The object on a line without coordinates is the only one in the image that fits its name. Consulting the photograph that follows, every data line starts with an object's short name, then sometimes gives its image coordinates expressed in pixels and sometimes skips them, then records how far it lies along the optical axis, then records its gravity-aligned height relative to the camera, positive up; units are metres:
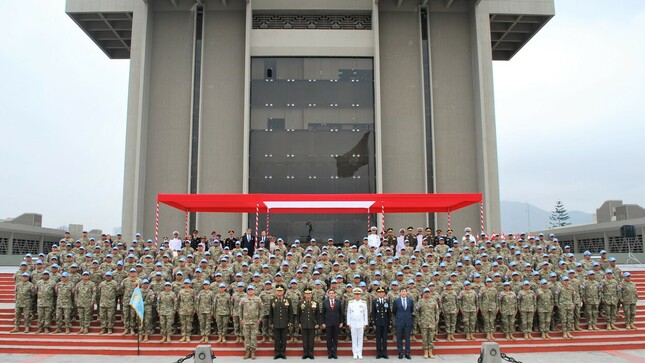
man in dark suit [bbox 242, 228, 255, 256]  18.47 +0.85
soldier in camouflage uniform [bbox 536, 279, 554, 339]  13.55 -1.05
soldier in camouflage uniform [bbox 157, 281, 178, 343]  13.13 -1.06
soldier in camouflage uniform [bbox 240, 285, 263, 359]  12.30 -1.29
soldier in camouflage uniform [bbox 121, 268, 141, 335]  13.53 -0.93
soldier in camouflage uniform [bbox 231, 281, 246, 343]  12.87 -1.00
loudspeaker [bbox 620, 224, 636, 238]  26.08 +1.70
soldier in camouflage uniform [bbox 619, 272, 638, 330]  14.31 -0.91
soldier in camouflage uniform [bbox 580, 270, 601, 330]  14.19 -0.86
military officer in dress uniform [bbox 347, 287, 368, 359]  12.20 -1.26
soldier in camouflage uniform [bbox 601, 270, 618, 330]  14.24 -0.87
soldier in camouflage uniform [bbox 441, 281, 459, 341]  13.20 -1.03
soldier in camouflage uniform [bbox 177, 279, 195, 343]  13.12 -1.01
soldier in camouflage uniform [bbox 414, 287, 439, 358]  12.48 -1.27
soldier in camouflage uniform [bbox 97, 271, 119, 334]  13.69 -0.89
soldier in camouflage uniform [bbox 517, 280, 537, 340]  13.45 -1.04
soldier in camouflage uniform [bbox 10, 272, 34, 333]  13.99 -0.91
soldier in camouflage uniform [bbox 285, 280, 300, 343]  12.83 -0.83
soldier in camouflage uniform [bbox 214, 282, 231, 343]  12.97 -1.05
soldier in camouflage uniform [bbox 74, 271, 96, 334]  13.74 -0.82
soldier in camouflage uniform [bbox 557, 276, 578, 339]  13.61 -1.03
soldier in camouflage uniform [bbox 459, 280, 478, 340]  13.30 -1.05
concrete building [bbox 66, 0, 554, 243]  25.83 +8.27
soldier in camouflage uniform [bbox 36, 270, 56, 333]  13.87 -0.95
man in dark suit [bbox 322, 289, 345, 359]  12.31 -1.24
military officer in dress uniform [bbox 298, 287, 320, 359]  12.33 -1.31
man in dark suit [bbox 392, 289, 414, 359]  12.30 -1.20
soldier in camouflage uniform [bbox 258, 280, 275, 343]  12.70 -0.87
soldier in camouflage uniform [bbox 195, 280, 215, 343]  13.07 -1.02
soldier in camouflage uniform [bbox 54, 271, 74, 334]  13.84 -0.92
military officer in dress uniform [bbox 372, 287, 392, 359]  12.32 -1.18
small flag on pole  12.54 -0.82
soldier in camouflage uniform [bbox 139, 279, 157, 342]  13.32 -1.12
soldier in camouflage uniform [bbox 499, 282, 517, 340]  13.39 -1.08
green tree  122.69 +11.60
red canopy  18.55 +2.33
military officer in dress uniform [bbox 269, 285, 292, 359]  12.27 -1.28
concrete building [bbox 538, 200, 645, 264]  35.19 +2.53
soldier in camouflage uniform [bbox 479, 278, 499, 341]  13.37 -1.01
